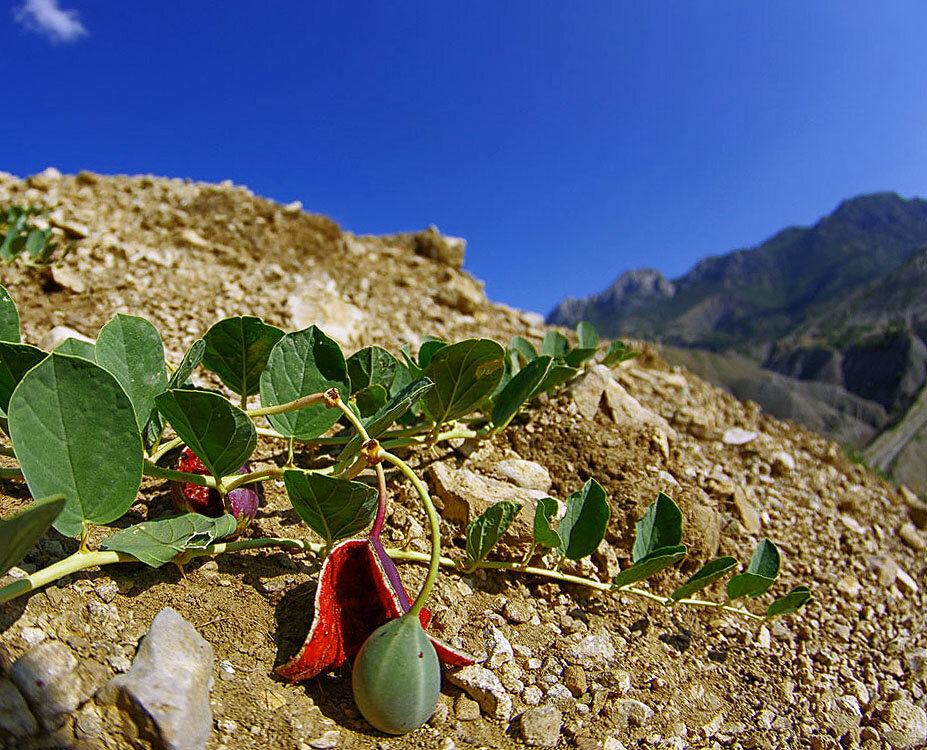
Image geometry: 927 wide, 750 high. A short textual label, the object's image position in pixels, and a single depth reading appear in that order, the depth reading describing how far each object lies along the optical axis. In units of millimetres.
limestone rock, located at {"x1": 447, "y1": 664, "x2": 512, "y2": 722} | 196
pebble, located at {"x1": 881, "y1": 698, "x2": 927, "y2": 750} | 240
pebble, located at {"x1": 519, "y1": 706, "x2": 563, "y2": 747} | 191
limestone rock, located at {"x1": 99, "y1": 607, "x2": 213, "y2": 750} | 153
